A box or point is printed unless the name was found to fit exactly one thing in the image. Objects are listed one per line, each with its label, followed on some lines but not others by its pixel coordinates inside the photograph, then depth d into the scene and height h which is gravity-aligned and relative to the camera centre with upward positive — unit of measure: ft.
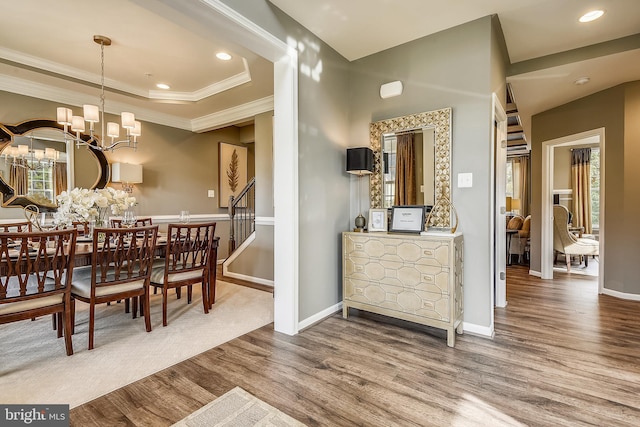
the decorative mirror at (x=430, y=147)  9.14 +1.94
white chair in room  16.51 -1.94
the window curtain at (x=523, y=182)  28.37 +2.47
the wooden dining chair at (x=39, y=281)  6.47 -1.61
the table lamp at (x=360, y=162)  10.03 +1.58
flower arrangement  8.95 +0.19
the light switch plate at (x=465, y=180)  8.80 +0.84
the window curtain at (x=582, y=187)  23.26 +1.58
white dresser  8.00 -1.96
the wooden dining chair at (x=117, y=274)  7.79 -1.82
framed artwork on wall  20.08 +2.73
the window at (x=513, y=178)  28.96 +2.87
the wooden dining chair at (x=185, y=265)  9.33 -1.84
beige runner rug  5.08 -3.59
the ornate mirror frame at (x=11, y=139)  11.94 +2.90
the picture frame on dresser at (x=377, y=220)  9.83 -0.37
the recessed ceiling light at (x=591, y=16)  8.53 +5.53
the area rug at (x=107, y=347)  6.07 -3.53
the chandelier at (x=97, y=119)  9.96 +3.23
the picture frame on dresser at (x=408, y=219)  9.01 -0.31
